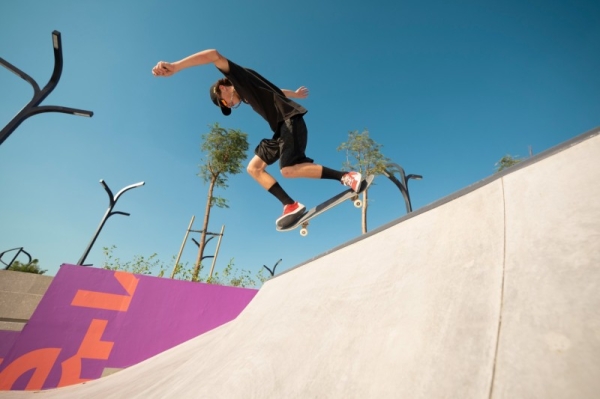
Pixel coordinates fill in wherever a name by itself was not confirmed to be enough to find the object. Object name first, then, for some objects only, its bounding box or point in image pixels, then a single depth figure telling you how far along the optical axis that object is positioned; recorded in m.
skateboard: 3.41
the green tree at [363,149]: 18.44
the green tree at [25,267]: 34.83
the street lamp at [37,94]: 4.29
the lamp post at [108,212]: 6.74
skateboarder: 3.22
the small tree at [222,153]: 18.84
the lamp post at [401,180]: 7.09
